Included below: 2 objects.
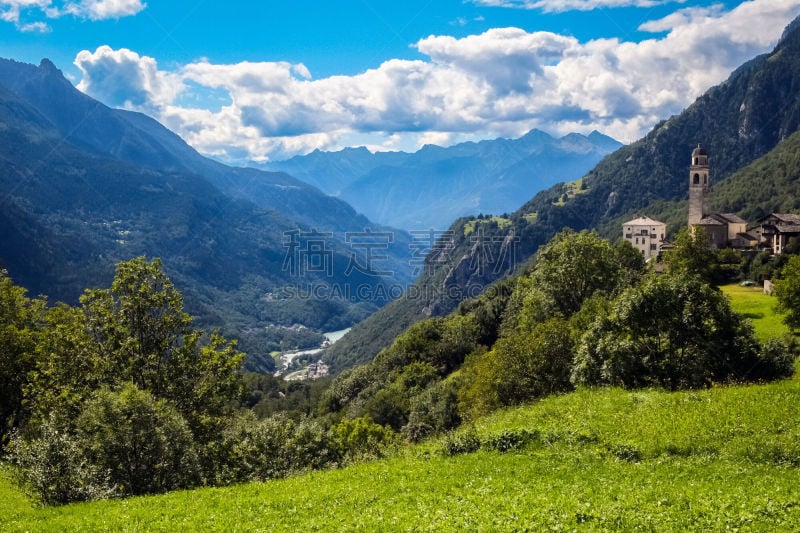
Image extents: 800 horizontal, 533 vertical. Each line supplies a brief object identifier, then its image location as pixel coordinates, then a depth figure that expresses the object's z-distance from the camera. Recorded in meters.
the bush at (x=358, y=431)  51.00
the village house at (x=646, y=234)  134.88
